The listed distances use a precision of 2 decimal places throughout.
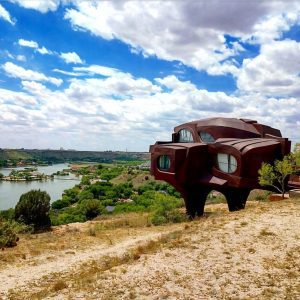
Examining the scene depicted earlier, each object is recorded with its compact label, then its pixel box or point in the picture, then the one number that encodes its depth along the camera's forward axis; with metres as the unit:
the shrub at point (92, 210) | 50.16
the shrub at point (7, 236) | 21.91
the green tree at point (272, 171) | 25.88
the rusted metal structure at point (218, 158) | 28.06
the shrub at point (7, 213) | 52.85
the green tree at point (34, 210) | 34.84
